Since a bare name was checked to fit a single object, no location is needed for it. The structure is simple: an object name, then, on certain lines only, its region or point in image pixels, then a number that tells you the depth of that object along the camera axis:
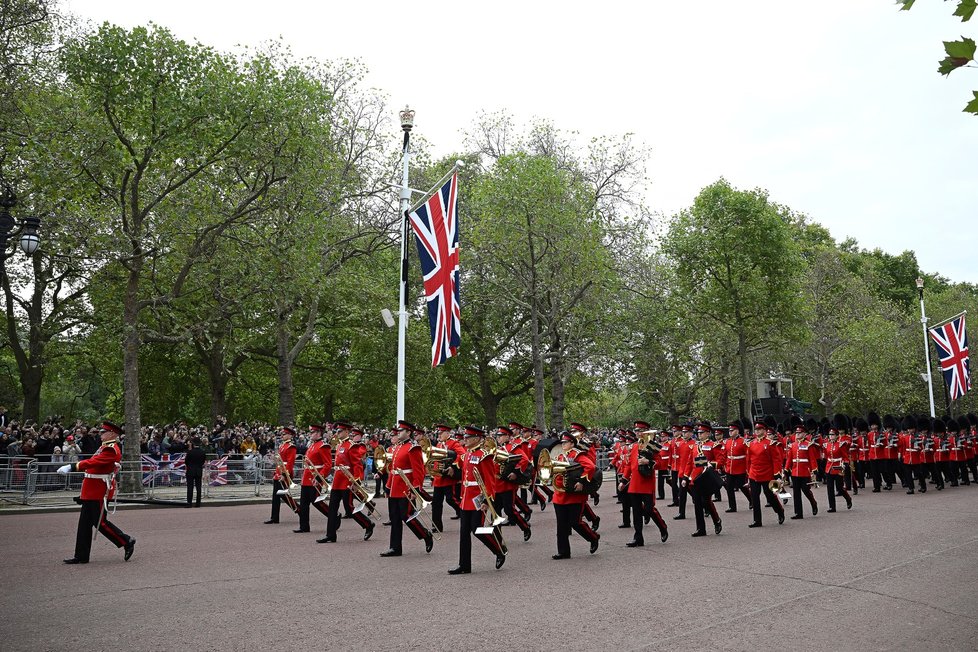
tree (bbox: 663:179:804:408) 38.59
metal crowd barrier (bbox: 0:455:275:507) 18.12
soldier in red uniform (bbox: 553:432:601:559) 10.85
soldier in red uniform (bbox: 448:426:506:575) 9.82
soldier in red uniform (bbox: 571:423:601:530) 11.48
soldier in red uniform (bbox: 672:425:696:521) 16.59
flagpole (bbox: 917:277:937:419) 36.31
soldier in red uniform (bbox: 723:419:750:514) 16.66
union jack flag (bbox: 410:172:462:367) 16.72
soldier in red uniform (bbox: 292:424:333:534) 14.52
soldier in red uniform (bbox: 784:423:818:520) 15.79
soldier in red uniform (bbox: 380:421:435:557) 11.40
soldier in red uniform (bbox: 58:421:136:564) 10.62
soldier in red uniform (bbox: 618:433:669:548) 12.20
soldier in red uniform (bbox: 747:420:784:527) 14.53
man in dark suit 18.95
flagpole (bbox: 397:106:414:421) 18.22
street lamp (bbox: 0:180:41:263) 12.48
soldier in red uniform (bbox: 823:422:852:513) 17.06
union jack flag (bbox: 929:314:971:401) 32.09
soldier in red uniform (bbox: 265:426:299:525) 15.67
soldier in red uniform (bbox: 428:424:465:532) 12.84
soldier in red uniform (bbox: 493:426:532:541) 13.38
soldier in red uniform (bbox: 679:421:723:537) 13.31
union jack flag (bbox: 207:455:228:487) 22.73
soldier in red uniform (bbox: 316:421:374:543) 13.98
